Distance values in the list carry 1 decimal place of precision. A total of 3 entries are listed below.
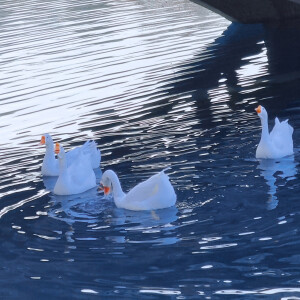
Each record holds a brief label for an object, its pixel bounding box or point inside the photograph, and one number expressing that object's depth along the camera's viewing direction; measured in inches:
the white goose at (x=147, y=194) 549.5
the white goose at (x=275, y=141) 650.2
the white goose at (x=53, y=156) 681.0
